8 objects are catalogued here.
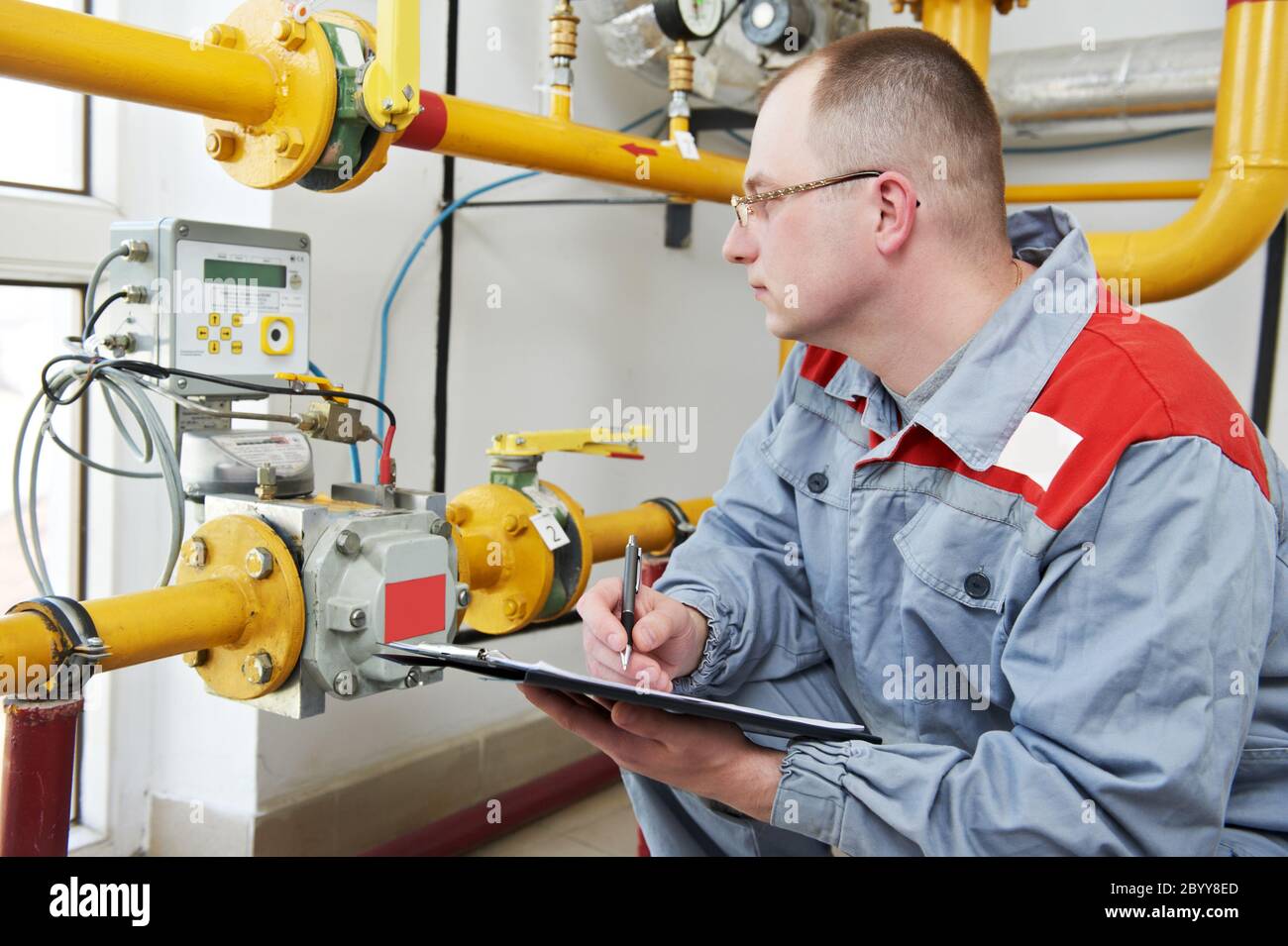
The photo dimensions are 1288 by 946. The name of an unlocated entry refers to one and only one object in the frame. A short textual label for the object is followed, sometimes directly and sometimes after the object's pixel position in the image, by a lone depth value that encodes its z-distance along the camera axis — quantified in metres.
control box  1.12
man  0.82
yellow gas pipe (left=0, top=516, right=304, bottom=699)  0.95
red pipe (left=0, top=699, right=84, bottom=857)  0.85
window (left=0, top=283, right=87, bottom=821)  1.52
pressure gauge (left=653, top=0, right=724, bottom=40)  1.58
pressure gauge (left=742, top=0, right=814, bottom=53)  1.93
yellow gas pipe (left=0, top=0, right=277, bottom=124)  0.91
